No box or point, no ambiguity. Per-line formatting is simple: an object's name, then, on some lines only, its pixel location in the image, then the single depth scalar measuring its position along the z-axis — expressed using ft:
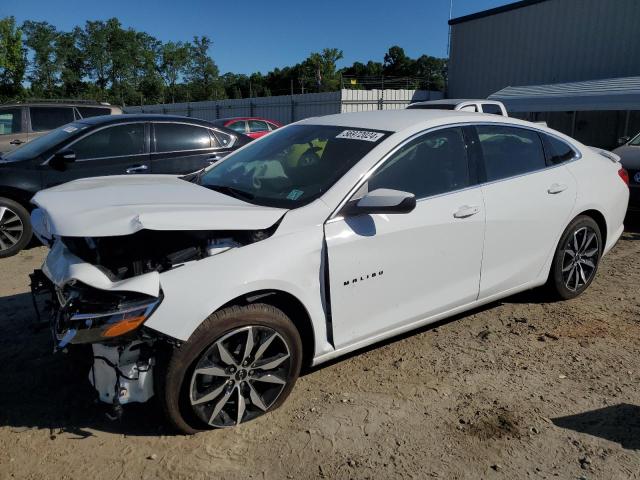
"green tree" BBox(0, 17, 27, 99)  123.34
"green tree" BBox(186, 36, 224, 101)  270.26
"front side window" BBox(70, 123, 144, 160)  20.80
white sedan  8.28
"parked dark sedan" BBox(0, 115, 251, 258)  20.01
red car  52.95
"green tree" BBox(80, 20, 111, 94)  264.31
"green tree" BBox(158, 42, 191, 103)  269.23
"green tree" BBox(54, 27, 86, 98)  233.14
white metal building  55.36
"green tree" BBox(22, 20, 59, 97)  228.43
